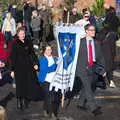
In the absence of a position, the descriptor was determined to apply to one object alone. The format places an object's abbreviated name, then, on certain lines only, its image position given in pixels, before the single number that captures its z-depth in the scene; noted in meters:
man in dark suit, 8.14
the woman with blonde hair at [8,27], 15.27
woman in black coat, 8.21
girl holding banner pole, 8.01
